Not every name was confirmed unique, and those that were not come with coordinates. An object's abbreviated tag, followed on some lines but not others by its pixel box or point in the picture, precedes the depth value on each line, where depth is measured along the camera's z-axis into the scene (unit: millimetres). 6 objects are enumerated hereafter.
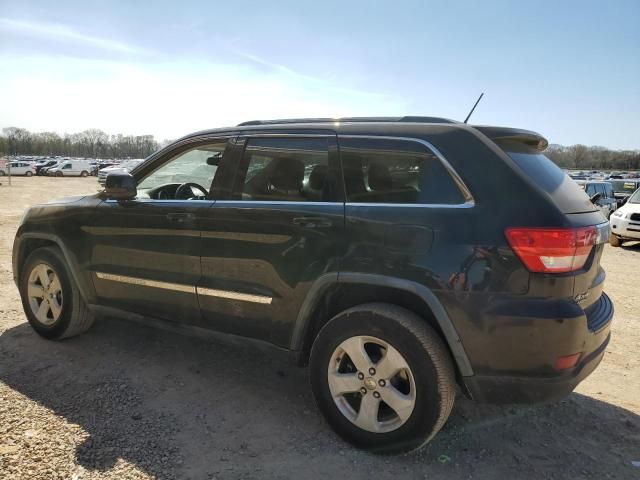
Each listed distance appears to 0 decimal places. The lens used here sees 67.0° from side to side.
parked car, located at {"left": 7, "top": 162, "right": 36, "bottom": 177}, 47741
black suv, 2377
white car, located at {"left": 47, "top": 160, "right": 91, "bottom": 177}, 49203
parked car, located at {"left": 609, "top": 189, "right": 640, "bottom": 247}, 11422
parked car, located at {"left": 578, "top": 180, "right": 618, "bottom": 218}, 17372
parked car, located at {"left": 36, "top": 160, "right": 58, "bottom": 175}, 50031
